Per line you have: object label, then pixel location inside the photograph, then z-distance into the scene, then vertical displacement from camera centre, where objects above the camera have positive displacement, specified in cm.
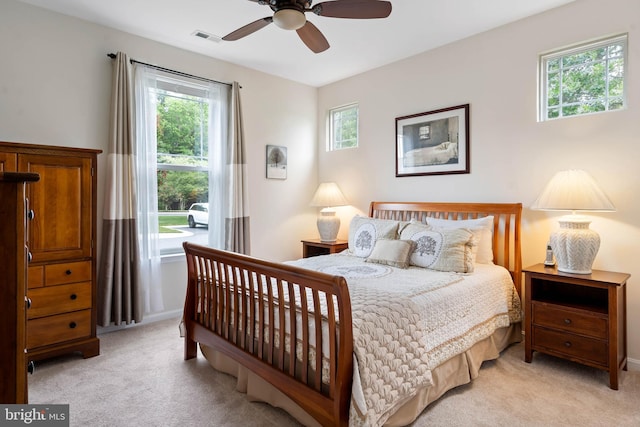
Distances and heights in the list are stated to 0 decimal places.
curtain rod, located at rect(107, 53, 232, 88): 330 +146
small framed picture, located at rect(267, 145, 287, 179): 456 +64
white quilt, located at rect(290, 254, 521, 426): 166 -66
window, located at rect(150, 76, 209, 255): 376 +54
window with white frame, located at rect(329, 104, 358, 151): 472 +114
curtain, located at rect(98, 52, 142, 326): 321 -9
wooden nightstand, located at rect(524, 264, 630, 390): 234 -77
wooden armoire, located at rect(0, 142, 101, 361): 257 -27
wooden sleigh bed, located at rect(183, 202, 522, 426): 163 -74
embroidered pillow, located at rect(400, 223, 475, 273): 282 -33
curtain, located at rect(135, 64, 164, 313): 347 +26
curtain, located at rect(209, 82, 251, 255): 405 +41
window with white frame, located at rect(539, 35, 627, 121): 275 +107
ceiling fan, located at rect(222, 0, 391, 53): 202 +121
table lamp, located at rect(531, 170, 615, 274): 250 +0
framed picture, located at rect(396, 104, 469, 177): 356 +72
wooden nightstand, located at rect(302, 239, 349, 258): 423 -45
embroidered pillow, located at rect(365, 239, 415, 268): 304 -37
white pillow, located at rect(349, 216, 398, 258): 344 -24
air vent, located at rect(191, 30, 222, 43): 341 +172
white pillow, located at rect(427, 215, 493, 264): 310 -24
